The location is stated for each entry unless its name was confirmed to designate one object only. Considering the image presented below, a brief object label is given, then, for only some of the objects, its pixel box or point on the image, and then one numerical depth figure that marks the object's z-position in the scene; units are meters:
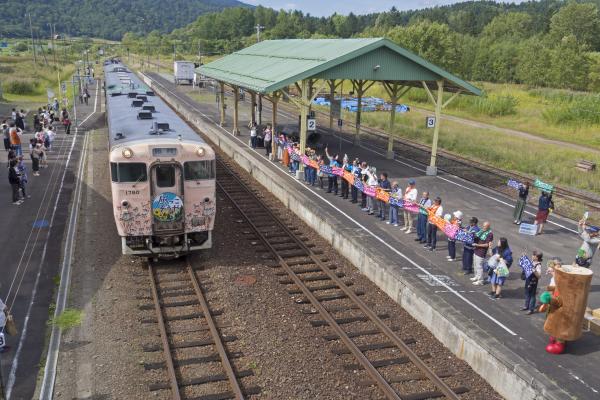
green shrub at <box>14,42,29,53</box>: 128.05
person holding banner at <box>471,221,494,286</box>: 11.09
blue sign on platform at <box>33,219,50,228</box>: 15.18
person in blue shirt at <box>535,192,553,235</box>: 14.56
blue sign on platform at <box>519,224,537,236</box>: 14.01
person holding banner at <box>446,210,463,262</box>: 12.14
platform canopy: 19.06
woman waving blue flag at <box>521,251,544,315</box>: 9.80
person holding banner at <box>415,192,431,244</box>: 13.41
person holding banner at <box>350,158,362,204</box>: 16.97
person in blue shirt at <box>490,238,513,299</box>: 10.48
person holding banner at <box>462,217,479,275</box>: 11.50
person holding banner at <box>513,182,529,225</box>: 15.30
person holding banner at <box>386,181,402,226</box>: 14.67
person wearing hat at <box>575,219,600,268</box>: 11.04
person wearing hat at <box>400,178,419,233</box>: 14.30
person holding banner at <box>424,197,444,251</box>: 12.88
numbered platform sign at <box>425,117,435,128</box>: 21.51
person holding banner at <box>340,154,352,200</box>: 17.83
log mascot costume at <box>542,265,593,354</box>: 8.45
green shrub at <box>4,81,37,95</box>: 49.71
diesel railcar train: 11.63
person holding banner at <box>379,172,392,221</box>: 15.32
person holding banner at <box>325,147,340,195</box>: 18.22
